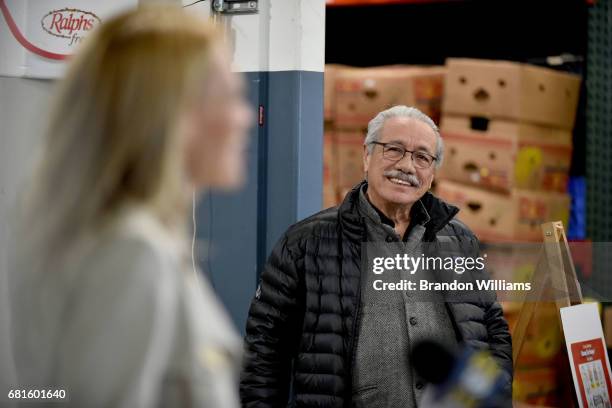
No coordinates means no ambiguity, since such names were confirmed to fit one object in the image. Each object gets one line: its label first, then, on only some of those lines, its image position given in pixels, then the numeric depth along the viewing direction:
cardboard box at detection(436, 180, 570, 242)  8.31
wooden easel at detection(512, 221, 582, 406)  6.08
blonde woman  1.76
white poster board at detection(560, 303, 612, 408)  6.02
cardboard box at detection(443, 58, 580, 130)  8.24
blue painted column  6.30
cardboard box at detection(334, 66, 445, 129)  8.62
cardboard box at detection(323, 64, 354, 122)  8.89
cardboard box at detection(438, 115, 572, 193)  8.29
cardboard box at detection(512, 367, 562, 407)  7.33
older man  4.78
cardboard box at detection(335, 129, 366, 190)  8.75
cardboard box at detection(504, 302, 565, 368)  7.28
